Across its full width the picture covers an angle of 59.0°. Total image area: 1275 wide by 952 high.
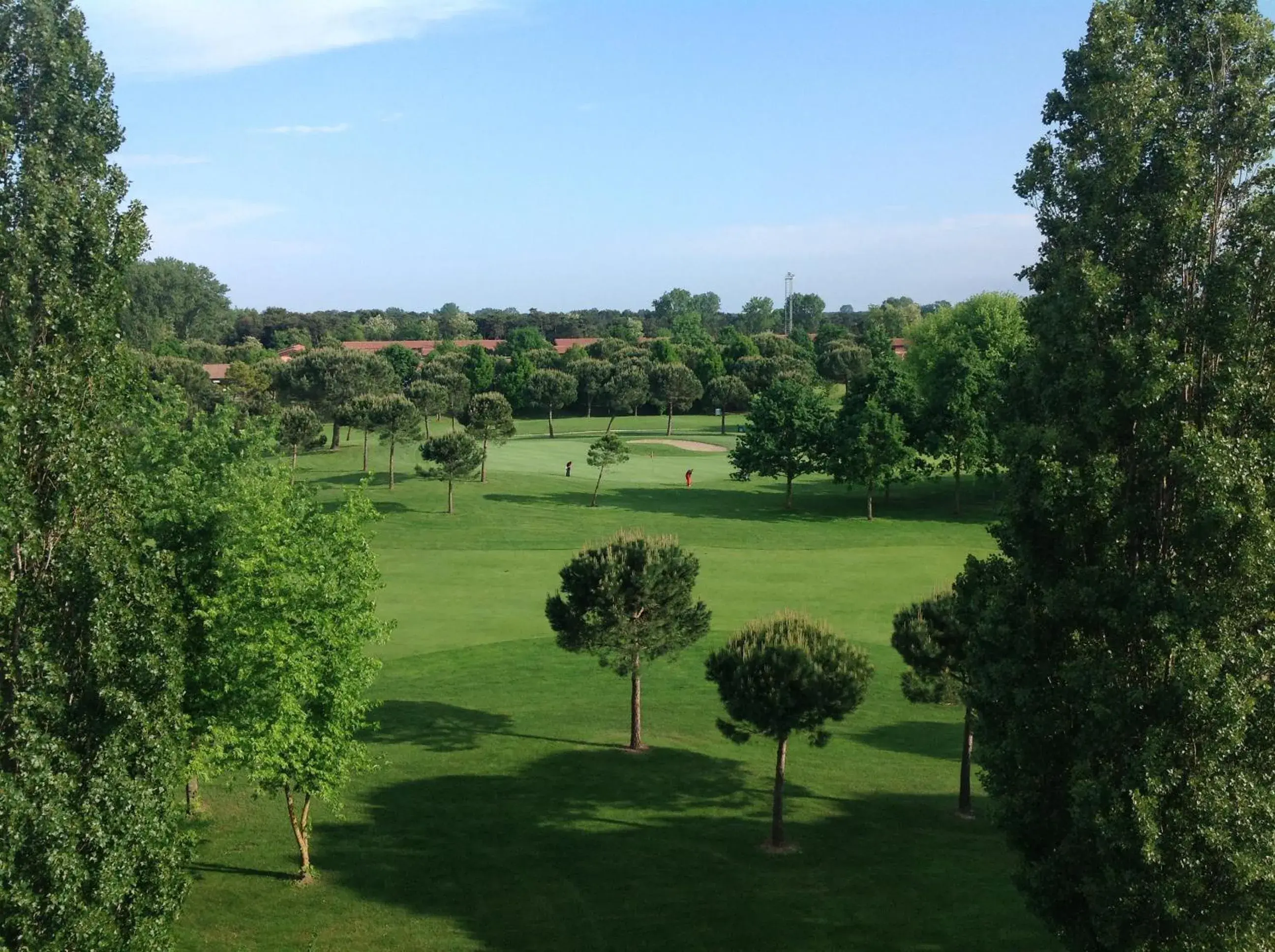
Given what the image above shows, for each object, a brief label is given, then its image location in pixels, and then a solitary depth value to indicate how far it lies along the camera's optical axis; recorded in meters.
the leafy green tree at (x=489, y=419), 79.94
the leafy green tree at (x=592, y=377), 123.25
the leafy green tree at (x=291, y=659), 23.08
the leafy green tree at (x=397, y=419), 77.81
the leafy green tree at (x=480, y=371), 133.50
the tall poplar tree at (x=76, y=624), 16.22
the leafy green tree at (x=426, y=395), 98.19
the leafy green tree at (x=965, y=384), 75.19
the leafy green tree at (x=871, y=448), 73.38
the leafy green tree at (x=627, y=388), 116.00
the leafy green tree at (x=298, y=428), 79.38
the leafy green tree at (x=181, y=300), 148.50
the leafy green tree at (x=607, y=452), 76.06
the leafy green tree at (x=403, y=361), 135.25
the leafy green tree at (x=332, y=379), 101.62
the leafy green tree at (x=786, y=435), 77.94
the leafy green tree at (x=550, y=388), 115.12
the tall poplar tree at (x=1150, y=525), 15.70
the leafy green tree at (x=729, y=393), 119.62
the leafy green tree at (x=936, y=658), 28.27
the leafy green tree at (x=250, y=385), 94.56
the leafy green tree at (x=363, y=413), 79.25
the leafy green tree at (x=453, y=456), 71.25
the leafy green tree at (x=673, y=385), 117.50
